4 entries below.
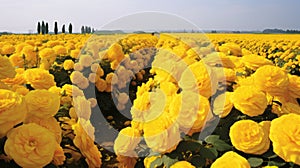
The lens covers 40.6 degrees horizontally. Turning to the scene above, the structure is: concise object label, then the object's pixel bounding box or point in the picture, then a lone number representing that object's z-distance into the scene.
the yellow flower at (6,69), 1.48
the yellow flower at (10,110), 1.11
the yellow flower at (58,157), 1.32
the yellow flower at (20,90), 1.67
